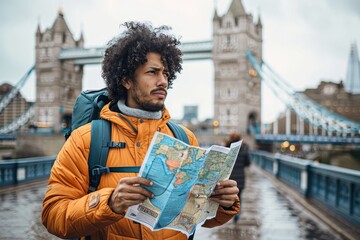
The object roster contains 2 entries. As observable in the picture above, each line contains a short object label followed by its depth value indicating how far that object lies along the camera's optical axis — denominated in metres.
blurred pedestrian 6.20
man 1.65
